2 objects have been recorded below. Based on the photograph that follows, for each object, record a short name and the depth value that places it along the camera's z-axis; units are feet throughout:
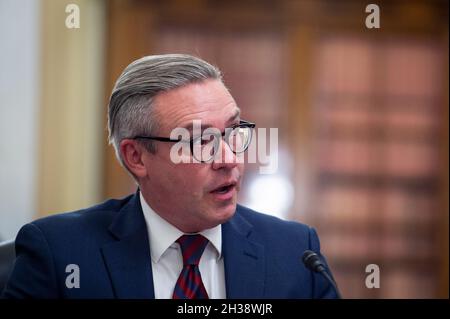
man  10.18
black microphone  9.95
